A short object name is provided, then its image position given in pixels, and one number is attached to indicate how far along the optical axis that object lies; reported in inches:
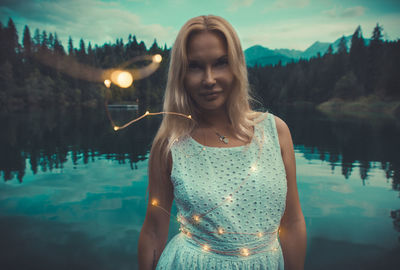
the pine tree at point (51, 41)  3479.3
